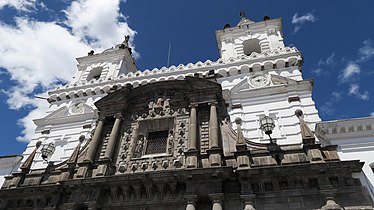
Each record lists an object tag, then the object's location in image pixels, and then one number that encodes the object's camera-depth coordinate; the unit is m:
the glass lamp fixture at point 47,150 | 17.33
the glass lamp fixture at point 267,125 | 14.27
